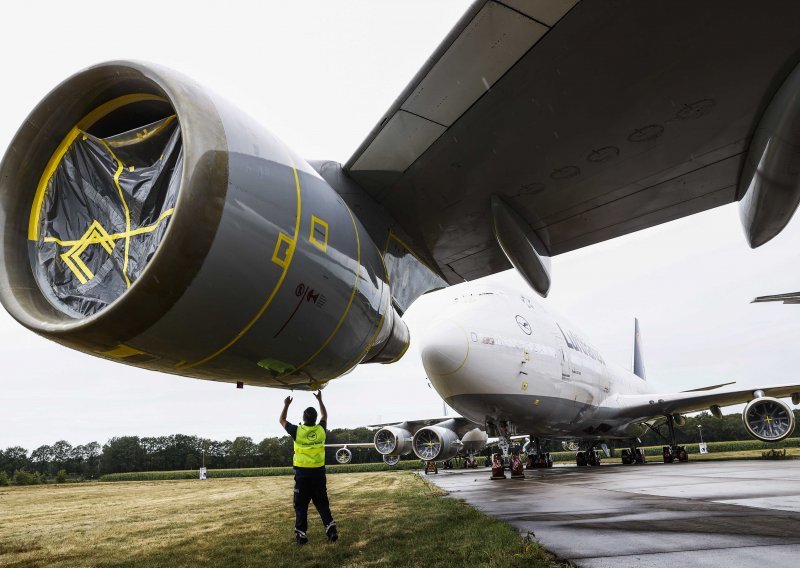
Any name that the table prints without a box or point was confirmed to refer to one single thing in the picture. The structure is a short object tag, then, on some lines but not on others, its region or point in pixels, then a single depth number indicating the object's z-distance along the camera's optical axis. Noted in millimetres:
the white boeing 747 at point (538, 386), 12195
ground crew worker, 5051
